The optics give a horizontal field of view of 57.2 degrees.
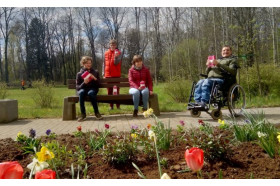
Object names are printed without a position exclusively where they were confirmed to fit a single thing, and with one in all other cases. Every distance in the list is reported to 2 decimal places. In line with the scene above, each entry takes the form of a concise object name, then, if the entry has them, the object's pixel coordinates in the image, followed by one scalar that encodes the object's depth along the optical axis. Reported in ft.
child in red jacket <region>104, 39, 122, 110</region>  21.56
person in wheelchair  15.00
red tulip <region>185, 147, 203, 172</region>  3.10
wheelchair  14.99
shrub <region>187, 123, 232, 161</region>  5.98
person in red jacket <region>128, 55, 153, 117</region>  17.37
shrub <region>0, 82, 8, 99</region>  29.58
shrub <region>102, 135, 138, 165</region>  6.24
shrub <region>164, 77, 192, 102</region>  29.01
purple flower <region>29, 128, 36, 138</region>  7.98
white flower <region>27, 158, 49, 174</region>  3.39
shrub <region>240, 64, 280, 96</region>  28.73
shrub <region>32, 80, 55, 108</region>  28.58
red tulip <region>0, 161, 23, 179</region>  2.61
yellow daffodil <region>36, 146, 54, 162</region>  3.46
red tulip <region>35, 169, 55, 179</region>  2.66
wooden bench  17.47
